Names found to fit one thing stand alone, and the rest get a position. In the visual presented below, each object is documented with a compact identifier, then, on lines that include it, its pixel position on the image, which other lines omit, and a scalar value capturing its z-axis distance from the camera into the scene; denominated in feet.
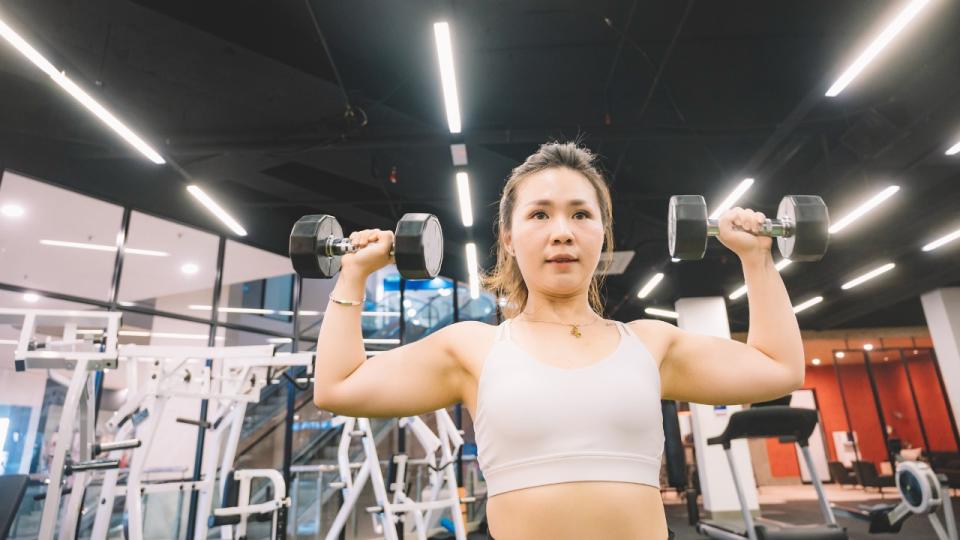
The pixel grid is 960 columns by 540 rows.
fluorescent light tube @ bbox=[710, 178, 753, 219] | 16.07
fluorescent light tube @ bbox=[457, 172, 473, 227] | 16.89
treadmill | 13.21
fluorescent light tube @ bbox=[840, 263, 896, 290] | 24.60
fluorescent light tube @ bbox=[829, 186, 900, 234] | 16.49
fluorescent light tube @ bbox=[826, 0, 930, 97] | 9.16
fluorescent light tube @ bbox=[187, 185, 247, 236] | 16.46
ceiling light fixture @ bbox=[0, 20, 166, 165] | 9.60
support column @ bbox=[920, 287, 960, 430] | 26.32
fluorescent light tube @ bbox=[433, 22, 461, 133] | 10.37
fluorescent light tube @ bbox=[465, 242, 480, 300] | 22.74
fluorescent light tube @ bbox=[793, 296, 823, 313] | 30.05
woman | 2.58
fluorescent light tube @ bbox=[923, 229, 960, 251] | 21.02
